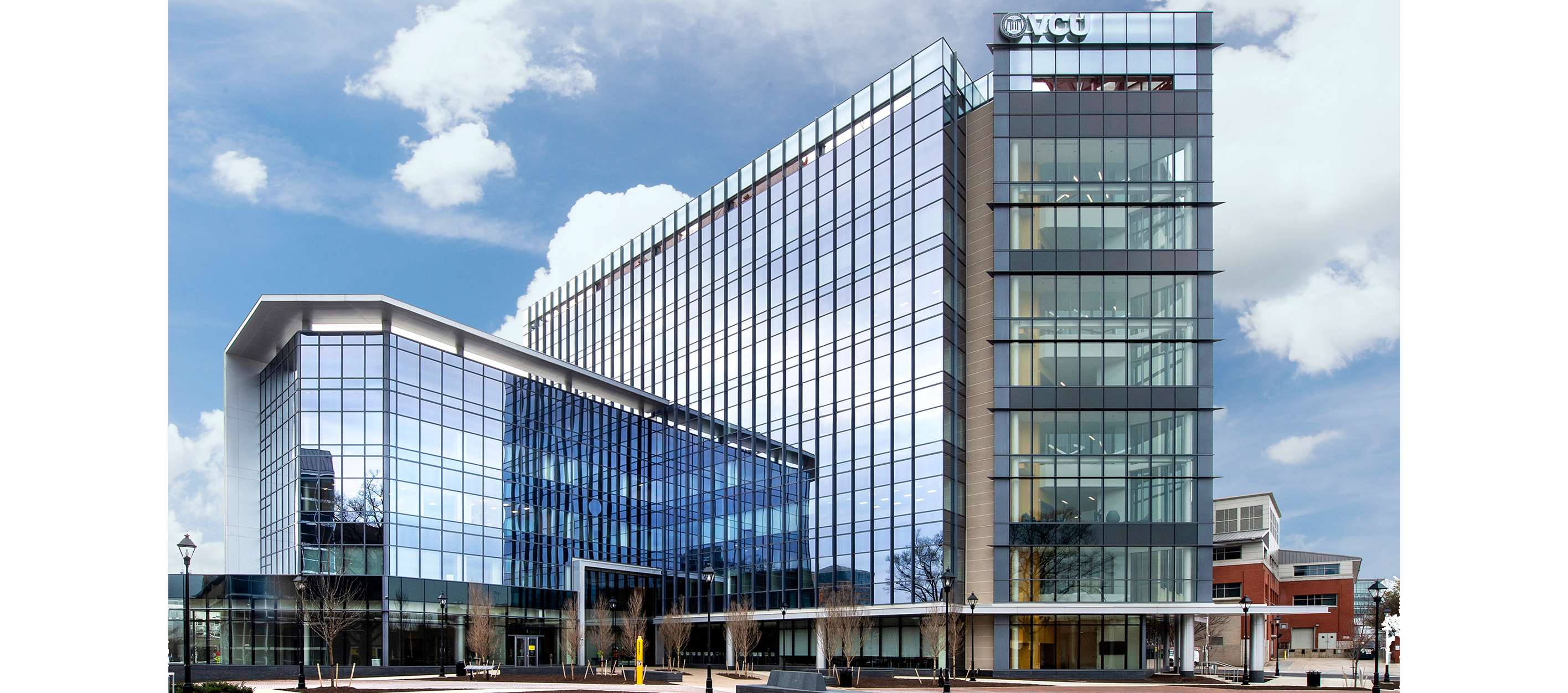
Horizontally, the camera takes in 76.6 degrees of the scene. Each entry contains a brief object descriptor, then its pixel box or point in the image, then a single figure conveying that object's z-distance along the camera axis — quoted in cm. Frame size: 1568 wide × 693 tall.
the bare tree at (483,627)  4975
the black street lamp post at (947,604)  3292
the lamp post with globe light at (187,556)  2700
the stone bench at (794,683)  2909
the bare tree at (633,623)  6419
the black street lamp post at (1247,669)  4666
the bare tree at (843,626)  4819
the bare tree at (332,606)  4494
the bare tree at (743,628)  5372
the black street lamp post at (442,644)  5086
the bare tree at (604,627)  5859
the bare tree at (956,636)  4762
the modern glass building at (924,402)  4966
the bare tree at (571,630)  5666
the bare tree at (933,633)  4581
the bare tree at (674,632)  6144
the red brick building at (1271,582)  10094
